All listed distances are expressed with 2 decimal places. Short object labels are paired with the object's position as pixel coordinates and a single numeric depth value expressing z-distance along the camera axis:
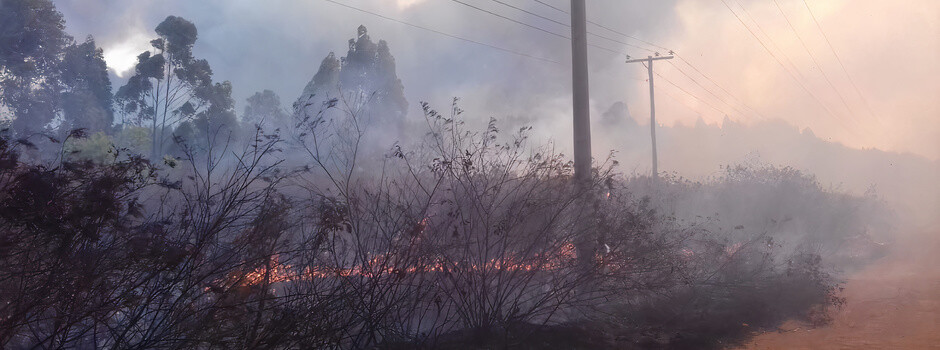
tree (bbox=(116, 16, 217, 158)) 32.09
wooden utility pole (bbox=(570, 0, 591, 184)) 10.23
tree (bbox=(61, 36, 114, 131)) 29.34
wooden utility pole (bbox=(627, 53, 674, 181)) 30.50
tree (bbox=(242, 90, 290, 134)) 39.33
